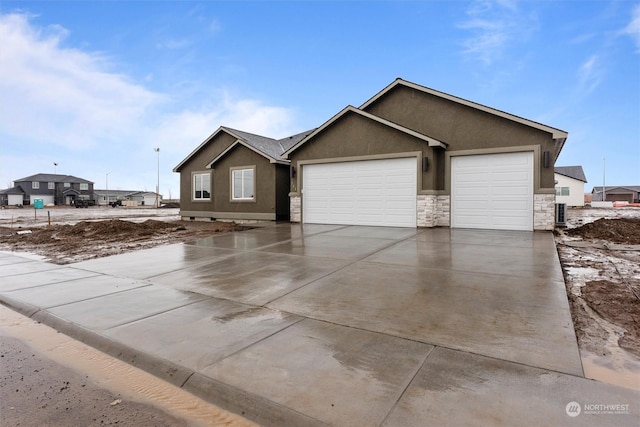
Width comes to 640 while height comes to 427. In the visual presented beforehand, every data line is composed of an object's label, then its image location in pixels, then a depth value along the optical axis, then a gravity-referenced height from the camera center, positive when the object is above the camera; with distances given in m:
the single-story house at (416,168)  12.14 +1.35
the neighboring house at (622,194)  59.50 +1.31
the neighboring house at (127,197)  74.14 +1.31
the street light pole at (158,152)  54.47 +5.77
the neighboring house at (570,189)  38.91 +1.39
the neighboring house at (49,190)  65.81 +2.56
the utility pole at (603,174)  56.58 +4.49
